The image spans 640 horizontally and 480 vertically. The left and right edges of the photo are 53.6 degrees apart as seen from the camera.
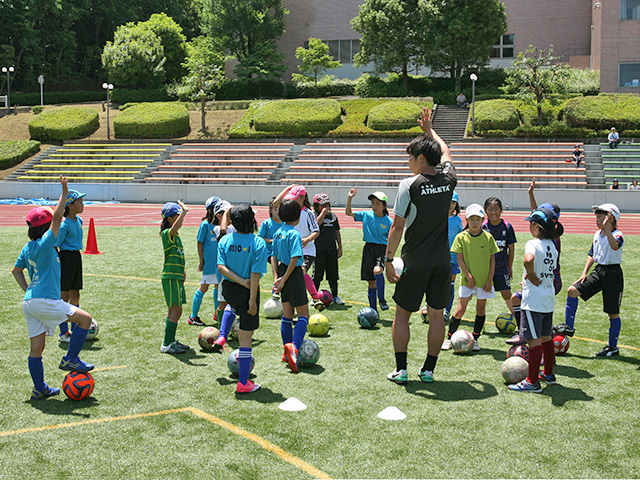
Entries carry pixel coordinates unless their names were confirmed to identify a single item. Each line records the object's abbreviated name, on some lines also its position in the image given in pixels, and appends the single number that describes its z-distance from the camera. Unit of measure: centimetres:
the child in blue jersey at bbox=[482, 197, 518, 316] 831
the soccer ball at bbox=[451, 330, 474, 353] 780
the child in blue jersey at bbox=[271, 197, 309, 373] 709
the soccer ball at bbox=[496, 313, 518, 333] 879
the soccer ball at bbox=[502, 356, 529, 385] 664
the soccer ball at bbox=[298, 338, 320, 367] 721
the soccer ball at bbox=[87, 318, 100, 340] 847
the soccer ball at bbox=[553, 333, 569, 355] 769
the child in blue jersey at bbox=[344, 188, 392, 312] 974
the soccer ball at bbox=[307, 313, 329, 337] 867
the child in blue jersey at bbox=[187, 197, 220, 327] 896
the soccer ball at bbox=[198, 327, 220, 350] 794
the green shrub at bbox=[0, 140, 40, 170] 4312
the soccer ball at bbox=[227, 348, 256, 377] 684
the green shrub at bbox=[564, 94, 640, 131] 3816
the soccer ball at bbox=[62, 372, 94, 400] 618
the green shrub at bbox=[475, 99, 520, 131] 4028
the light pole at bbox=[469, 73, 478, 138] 3953
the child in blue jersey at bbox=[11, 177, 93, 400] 617
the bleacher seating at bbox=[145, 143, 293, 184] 3825
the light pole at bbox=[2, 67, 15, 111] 5602
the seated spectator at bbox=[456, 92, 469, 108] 4684
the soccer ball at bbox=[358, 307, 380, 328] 907
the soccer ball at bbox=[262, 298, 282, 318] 980
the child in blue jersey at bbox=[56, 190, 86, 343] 816
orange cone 1667
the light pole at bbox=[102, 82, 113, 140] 4462
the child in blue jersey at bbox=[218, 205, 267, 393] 645
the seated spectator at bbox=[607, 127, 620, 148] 3578
